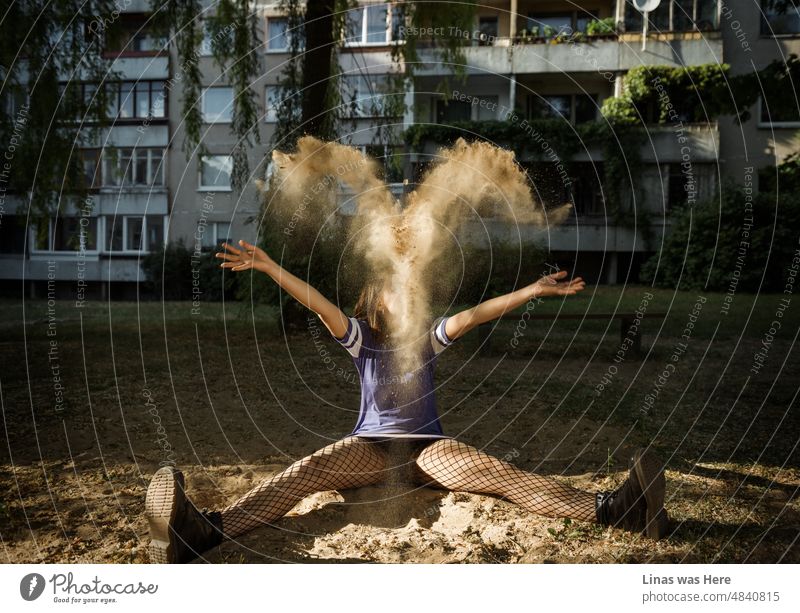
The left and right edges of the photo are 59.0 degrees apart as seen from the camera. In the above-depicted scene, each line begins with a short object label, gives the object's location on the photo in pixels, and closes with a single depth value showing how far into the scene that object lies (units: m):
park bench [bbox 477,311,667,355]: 7.59
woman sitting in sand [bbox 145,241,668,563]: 3.40
